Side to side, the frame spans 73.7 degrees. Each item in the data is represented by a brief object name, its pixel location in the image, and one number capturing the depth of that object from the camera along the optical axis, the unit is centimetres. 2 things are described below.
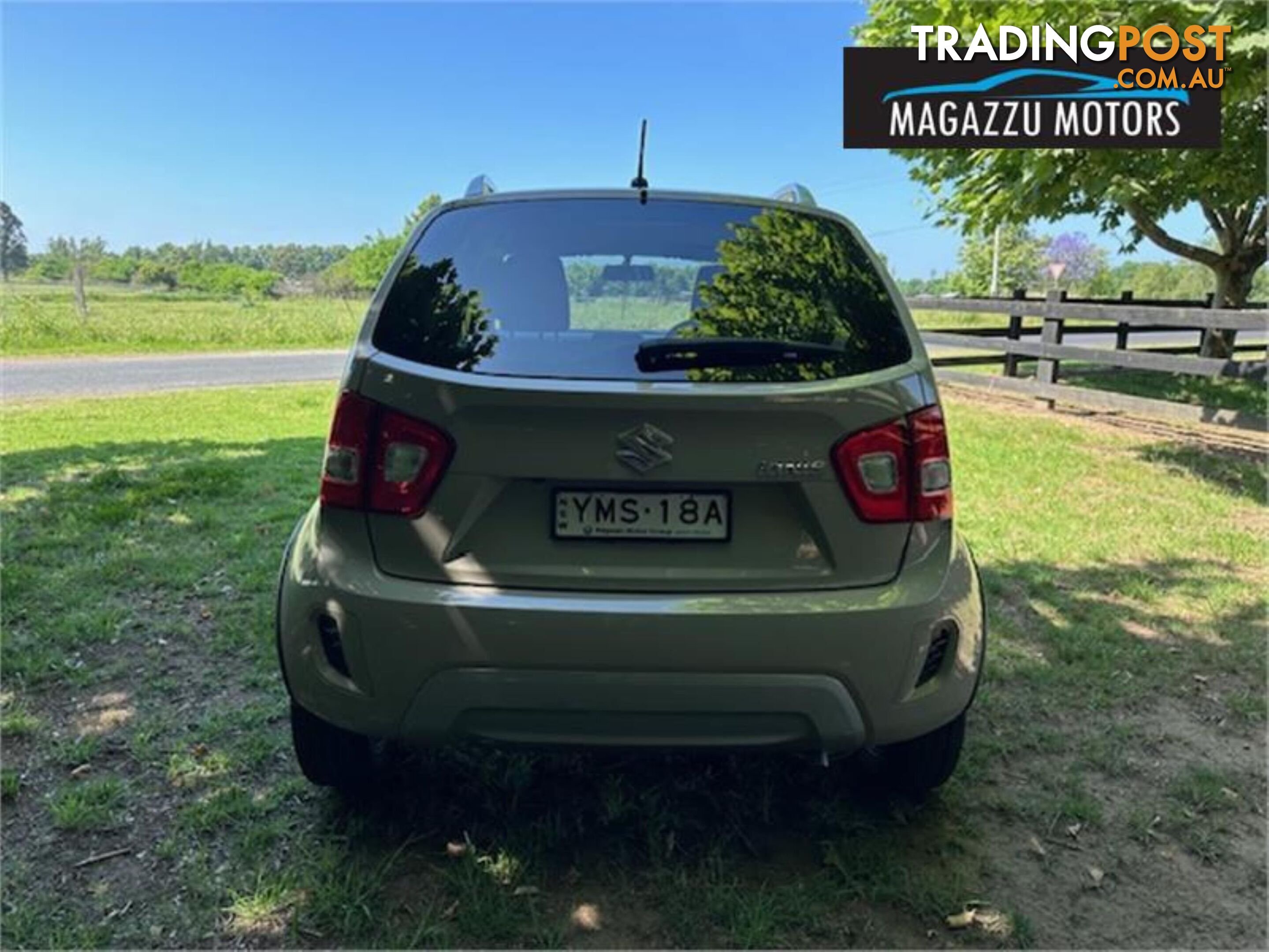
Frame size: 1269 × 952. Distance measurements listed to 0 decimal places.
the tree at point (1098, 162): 486
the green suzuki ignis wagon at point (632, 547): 181
